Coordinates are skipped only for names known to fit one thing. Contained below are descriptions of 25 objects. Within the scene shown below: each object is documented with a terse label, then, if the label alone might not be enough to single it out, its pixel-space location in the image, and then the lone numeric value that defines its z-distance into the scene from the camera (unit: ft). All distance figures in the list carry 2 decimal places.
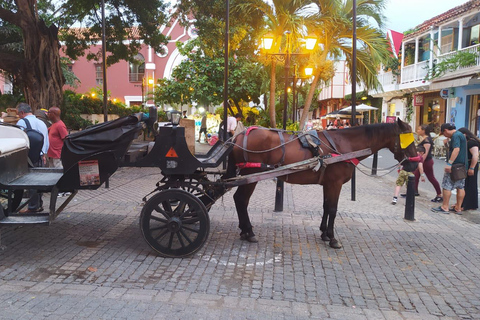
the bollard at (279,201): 24.75
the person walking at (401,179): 27.90
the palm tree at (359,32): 44.47
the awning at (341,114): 95.51
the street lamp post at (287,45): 41.01
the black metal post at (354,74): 29.19
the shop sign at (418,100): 89.76
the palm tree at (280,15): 44.06
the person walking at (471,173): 25.18
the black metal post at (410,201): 23.56
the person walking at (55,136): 25.89
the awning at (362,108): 89.83
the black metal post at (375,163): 44.69
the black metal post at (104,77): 32.35
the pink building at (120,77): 130.82
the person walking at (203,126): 71.87
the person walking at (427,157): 29.48
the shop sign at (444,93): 73.56
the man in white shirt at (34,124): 22.25
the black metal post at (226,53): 28.35
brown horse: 18.34
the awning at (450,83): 63.66
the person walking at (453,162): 24.81
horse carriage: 16.24
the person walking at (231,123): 41.79
